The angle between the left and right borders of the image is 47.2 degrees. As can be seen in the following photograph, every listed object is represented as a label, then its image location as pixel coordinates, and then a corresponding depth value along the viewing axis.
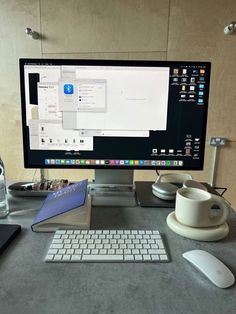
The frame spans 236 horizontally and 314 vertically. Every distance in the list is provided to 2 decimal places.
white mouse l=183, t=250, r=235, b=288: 0.55
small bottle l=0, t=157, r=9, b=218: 0.86
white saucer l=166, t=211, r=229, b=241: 0.71
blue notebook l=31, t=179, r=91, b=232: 0.76
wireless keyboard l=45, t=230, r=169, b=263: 0.63
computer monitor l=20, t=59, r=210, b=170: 0.91
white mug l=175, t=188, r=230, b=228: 0.72
